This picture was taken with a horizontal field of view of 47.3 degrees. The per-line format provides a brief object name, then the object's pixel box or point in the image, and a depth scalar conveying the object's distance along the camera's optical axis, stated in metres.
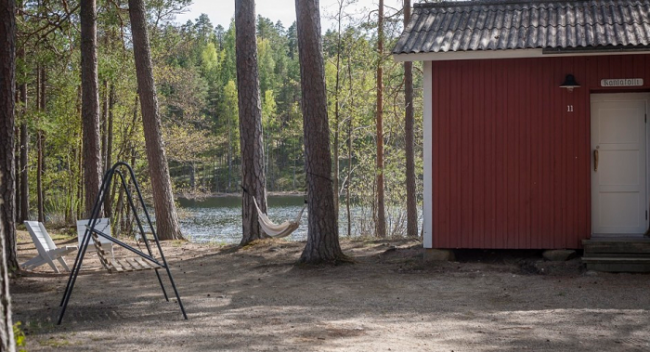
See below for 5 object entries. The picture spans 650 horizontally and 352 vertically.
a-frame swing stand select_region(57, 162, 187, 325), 6.43
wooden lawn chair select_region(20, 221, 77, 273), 9.10
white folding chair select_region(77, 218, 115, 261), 10.15
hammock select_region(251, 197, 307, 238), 10.63
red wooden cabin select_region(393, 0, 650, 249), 9.52
